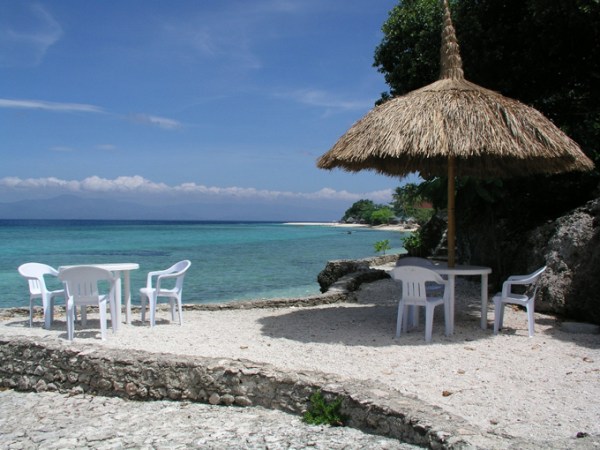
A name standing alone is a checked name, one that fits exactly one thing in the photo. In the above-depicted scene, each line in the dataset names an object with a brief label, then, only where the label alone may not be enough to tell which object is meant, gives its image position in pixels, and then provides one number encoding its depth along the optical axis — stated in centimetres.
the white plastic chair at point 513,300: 616
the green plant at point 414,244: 1539
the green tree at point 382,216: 8281
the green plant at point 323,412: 409
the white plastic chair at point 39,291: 669
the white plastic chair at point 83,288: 604
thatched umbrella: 595
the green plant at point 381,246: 1762
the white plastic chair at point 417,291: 597
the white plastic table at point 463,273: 621
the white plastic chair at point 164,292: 697
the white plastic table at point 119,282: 651
